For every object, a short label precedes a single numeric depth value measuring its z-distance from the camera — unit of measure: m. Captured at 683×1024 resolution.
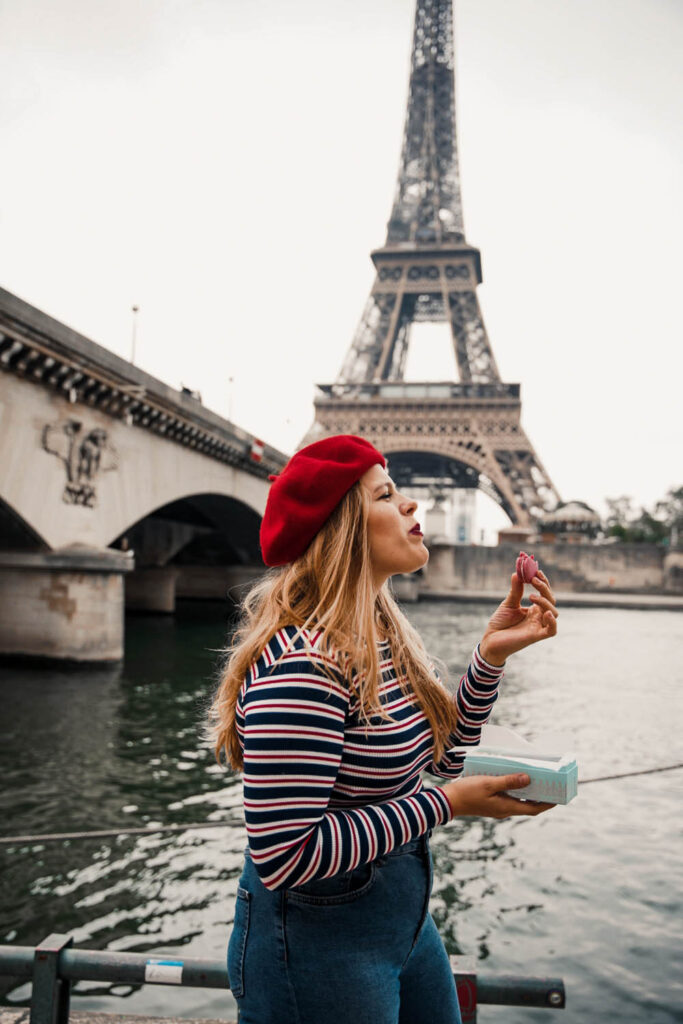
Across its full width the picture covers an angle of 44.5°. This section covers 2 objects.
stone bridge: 15.55
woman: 1.56
